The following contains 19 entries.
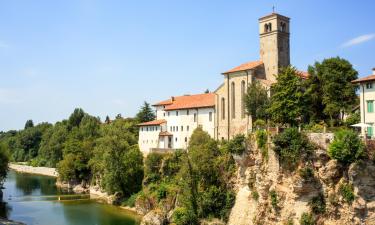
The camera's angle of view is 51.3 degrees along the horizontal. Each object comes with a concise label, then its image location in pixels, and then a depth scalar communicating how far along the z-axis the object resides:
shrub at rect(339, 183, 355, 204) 30.42
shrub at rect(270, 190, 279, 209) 34.72
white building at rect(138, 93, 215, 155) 58.06
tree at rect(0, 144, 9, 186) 55.03
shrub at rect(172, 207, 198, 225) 40.38
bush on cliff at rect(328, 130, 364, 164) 30.20
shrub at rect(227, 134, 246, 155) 39.19
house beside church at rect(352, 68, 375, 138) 33.72
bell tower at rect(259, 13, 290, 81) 52.16
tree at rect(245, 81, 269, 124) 46.56
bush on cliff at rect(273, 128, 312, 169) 33.16
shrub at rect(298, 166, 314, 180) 32.56
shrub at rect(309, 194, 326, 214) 32.03
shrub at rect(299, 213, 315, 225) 31.88
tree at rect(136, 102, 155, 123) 84.19
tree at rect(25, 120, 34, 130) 178.27
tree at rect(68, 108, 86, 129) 121.38
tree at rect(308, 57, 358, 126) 41.72
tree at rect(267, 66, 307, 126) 41.94
